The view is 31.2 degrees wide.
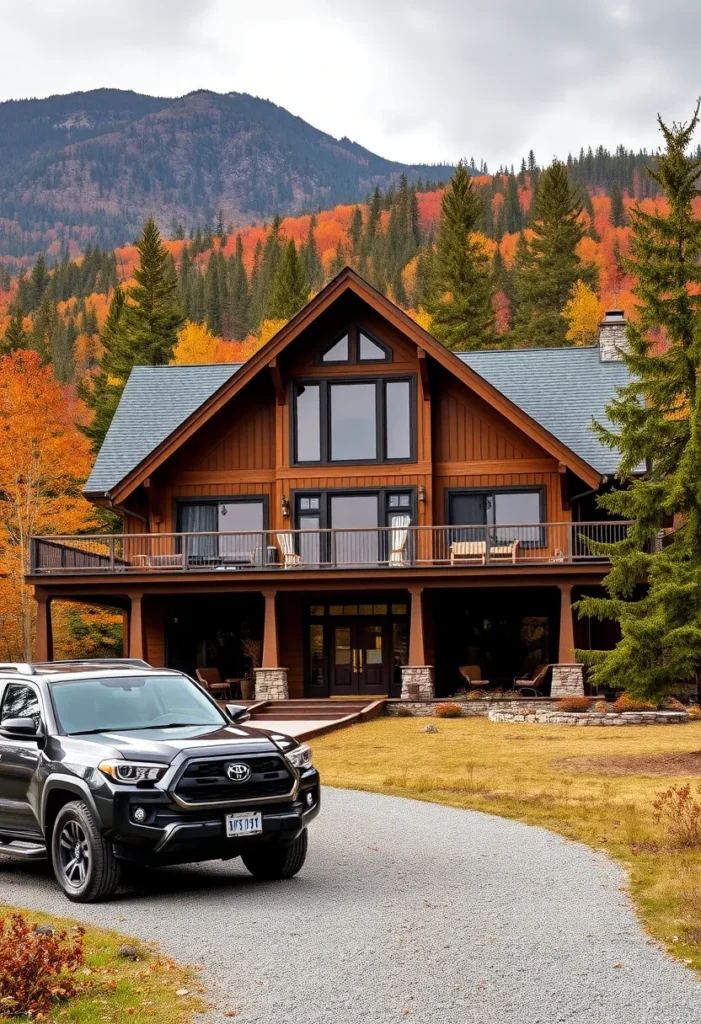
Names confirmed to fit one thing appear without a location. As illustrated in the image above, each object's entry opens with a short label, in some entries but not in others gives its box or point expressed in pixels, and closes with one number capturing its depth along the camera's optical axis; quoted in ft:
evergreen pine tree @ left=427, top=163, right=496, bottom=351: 220.84
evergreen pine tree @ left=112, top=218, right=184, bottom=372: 206.69
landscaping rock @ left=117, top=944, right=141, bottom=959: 24.40
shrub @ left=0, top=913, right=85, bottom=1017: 20.90
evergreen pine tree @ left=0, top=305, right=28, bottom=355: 231.30
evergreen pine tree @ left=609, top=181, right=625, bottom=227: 452.76
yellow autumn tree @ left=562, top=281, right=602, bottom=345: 240.53
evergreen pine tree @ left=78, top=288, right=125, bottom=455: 186.29
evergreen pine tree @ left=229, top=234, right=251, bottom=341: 373.81
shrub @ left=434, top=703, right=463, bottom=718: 91.56
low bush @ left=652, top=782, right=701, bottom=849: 37.01
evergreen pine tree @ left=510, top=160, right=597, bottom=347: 242.99
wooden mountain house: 103.09
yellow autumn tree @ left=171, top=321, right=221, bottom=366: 219.00
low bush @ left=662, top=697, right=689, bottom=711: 85.79
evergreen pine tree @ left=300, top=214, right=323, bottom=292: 402.31
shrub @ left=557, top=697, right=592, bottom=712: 86.99
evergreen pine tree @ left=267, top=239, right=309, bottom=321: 262.06
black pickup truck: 30.09
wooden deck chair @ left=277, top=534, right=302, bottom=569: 103.09
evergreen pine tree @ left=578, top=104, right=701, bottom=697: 67.56
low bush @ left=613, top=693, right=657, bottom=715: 83.66
